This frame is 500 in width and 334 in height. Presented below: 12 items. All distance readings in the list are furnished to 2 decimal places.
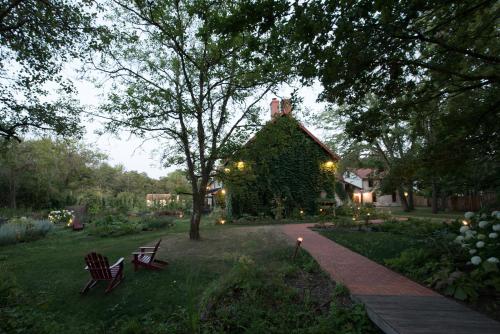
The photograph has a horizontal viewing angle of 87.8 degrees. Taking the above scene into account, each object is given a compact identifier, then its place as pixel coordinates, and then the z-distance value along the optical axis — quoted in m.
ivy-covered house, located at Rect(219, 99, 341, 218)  18.97
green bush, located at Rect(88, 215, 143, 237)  14.25
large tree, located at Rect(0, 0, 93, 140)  6.86
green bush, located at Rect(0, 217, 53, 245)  12.05
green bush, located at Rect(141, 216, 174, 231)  16.26
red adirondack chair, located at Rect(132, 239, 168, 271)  7.09
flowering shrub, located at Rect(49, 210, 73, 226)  19.36
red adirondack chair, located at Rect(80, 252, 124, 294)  6.05
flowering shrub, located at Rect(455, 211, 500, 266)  4.80
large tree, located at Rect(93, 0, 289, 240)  9.16
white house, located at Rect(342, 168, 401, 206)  41.81
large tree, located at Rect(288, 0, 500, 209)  4.06
